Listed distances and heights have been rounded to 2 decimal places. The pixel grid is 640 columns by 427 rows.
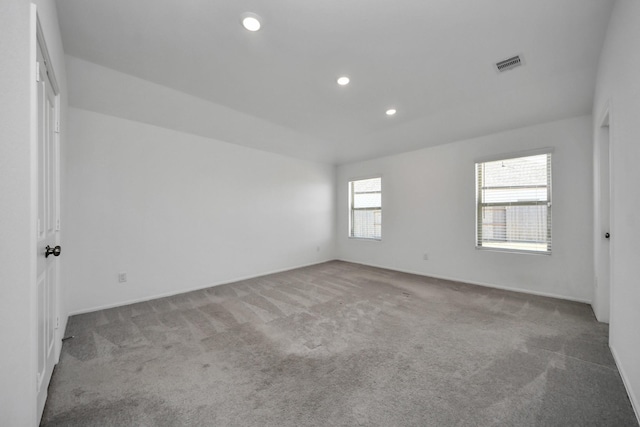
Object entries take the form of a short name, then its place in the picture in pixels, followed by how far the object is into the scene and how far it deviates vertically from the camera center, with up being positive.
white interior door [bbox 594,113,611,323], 2.60 -0.13
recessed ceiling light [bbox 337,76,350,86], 2.83 +1.54
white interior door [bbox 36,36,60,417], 1.52 -0.07
